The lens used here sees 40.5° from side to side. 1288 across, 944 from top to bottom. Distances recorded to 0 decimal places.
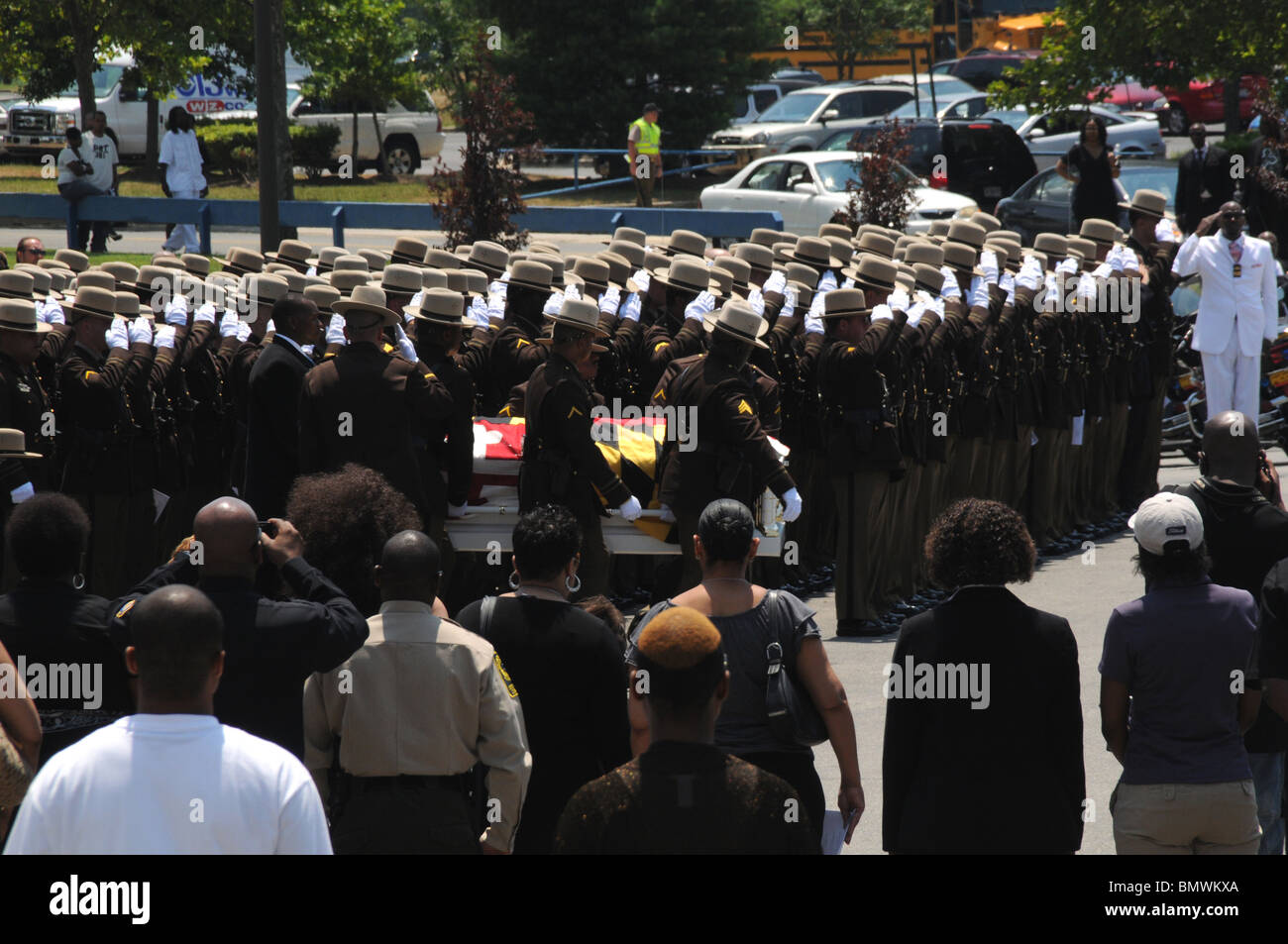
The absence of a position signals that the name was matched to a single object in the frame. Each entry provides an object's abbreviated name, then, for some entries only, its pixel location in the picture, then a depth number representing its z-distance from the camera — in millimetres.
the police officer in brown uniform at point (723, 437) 8680
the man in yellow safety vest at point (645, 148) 26859
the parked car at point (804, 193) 24906
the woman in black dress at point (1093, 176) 18422
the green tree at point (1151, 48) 27547
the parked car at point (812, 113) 36344
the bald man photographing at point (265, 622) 4859
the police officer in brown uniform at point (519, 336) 10117
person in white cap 5141
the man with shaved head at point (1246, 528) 5758
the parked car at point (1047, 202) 23562
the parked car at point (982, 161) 28031
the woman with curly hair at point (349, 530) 5422
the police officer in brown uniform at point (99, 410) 9305
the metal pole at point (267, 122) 14664
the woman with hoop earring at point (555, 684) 5203
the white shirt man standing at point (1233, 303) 13711
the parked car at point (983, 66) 47531
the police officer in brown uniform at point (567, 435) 8320
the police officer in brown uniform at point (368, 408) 8070
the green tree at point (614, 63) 35375
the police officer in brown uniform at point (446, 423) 8664
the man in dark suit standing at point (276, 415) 8508
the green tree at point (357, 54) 34281
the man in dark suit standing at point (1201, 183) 20078
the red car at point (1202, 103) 36469
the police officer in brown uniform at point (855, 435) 9883
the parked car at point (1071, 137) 32875
